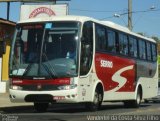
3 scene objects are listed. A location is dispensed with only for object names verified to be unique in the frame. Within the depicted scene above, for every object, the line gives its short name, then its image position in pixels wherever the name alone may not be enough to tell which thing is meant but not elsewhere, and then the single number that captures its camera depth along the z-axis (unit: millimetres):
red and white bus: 20095
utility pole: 45194
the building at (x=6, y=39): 34781
